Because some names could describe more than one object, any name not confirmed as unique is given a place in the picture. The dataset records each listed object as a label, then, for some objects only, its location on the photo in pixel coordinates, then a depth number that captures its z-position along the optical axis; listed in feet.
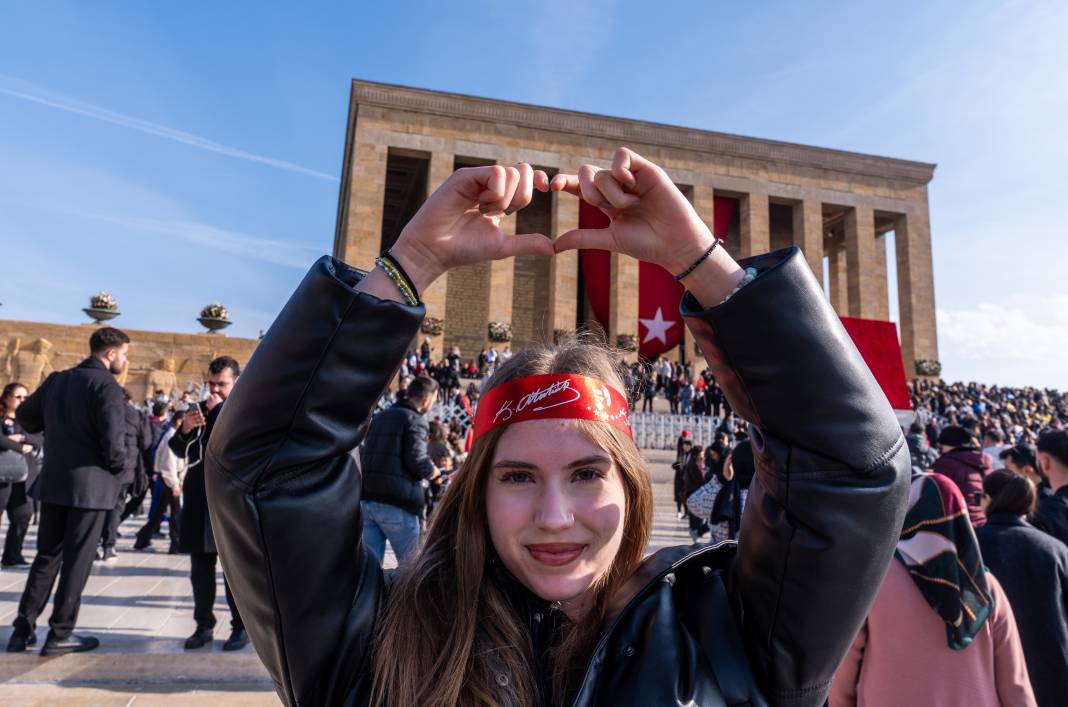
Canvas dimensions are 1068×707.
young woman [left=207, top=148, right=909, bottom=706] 3.47
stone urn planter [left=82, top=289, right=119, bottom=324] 79.77
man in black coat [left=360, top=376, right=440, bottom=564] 15.83
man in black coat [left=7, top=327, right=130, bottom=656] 13.82
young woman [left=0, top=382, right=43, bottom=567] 21.71
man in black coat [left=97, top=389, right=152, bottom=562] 20.20
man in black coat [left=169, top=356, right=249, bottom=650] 14.70
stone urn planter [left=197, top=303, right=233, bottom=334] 82.79
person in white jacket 21.63
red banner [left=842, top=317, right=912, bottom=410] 28.53
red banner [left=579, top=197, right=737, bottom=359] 61.05
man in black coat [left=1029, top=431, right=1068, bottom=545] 11.65
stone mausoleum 82.74
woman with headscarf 7.30
